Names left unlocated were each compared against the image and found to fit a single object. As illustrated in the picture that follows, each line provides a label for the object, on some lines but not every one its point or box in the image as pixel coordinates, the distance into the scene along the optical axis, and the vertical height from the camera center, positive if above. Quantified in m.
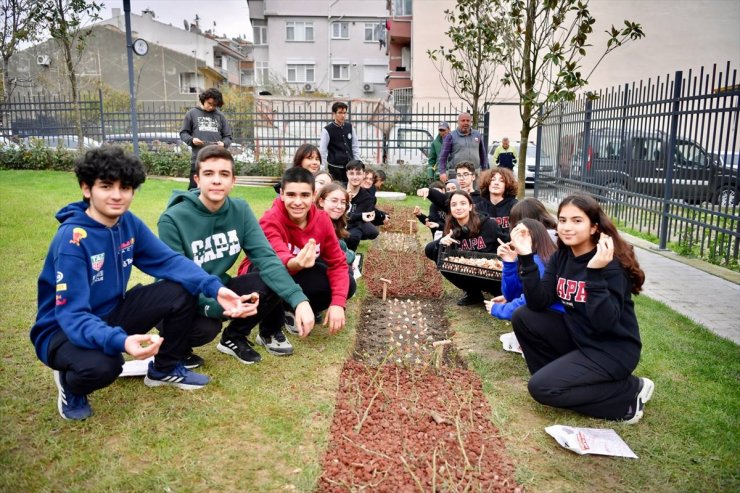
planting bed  2.57 -1.43
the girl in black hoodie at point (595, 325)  3.06 -0.92
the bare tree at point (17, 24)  16.77 +3.98
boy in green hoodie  3.61 -0.59
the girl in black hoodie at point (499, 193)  5.72 -0.36
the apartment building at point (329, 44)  44.25 +8.86
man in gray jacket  9.23 +0.18
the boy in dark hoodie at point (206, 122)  7.73 +0.49
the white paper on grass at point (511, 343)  4.24 -1.38
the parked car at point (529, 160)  16.52 -0.04
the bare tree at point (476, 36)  11.24 +2.58
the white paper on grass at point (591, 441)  2.81 -1.42
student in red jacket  4.09 -0.61
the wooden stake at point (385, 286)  5.64 -1.28
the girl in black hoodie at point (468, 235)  5.38 -0.74
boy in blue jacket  2.72 -0.74
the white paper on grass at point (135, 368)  3.57 -1.34
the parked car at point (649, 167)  7.39 -0.13
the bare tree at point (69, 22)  16.25 +3.88
